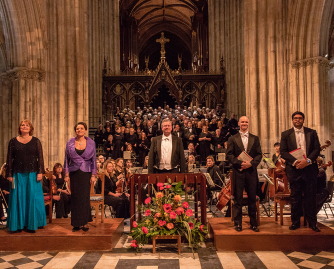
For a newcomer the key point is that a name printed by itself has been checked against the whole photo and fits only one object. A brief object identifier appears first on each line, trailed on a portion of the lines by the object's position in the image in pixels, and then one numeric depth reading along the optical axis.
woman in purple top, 4.77
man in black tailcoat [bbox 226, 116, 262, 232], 4.67
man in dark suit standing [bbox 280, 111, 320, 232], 4.73
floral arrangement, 4.52
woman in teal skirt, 4.80
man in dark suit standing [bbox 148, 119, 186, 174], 5.22
